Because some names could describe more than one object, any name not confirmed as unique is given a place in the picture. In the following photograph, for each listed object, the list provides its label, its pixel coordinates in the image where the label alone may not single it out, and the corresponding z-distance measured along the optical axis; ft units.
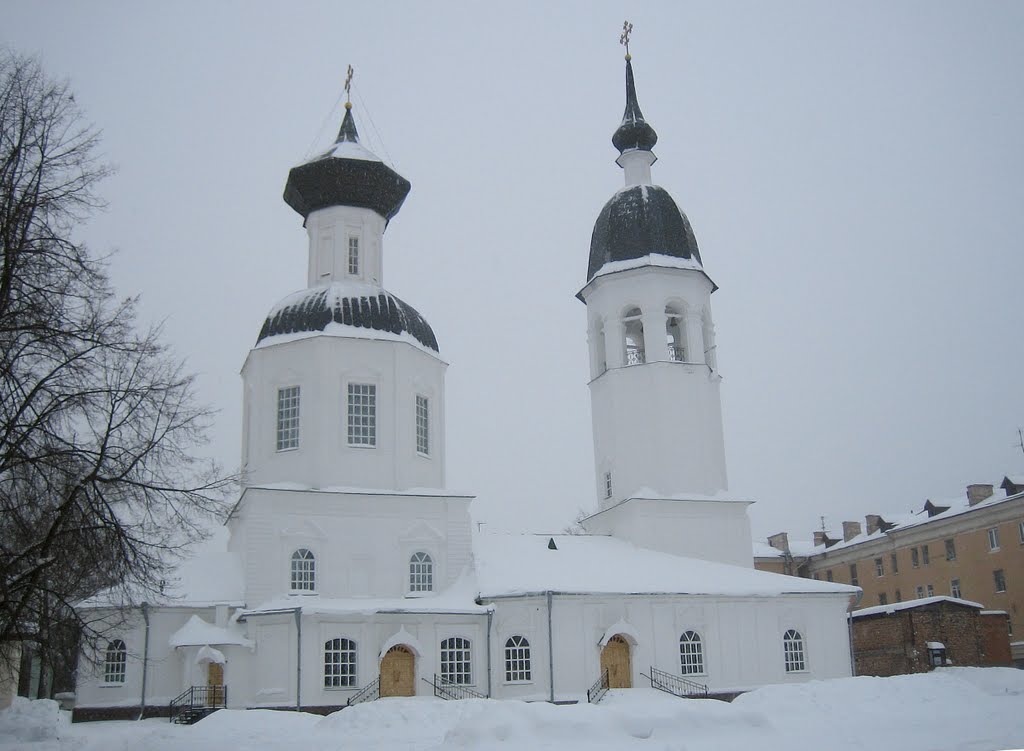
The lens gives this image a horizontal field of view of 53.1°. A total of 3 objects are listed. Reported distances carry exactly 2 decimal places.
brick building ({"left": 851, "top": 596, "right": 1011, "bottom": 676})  99.25
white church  77.46
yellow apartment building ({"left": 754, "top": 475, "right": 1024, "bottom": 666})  130.52
